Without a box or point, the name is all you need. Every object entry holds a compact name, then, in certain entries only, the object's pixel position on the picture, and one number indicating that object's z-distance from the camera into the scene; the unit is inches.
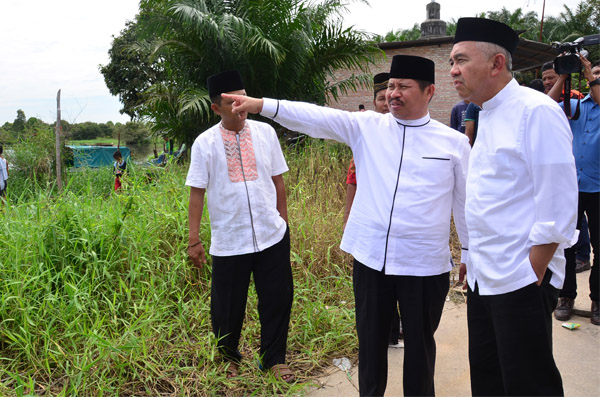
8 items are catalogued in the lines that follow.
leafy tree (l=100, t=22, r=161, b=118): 893.1
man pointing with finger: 85.1
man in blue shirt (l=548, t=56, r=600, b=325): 136.7
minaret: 665.0
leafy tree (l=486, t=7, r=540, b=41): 1058.7
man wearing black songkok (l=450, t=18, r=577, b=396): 64.0
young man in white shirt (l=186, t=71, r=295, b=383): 108.9
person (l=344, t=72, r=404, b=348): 129.6
